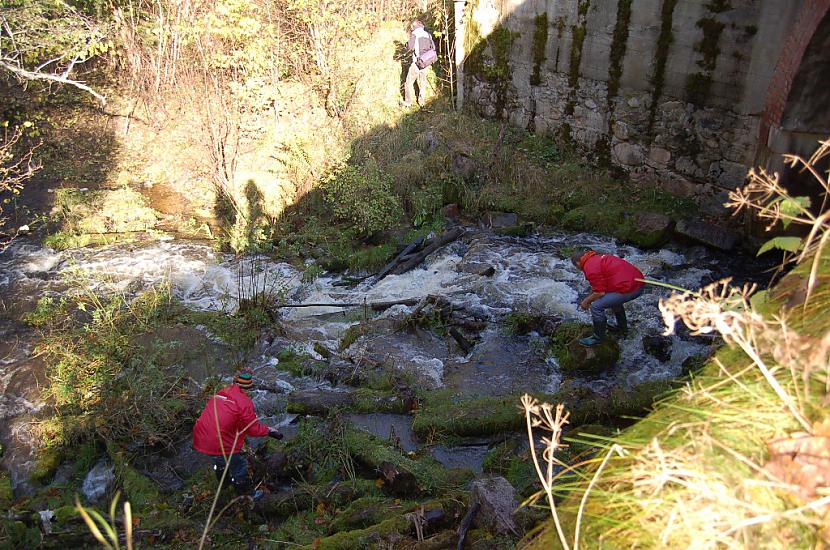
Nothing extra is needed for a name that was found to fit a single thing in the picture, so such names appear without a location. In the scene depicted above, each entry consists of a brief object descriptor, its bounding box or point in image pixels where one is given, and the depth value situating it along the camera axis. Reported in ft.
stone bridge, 25.67
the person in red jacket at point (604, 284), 23.30
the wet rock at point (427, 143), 40.86
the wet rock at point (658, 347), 24.13
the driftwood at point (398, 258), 33.17
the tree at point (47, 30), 35.42
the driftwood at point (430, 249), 33.27
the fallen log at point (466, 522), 12.14
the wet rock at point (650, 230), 31.73
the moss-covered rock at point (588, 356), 23.65
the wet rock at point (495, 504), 12.55
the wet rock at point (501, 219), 35.76
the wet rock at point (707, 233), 30.14
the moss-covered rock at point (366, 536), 13.00
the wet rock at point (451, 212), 37.06
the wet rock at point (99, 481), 18.93
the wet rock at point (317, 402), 21.79
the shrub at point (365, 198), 36.68
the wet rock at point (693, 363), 21.83
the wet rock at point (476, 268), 31.30
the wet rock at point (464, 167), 38.47
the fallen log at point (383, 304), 29.68
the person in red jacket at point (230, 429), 17.52
